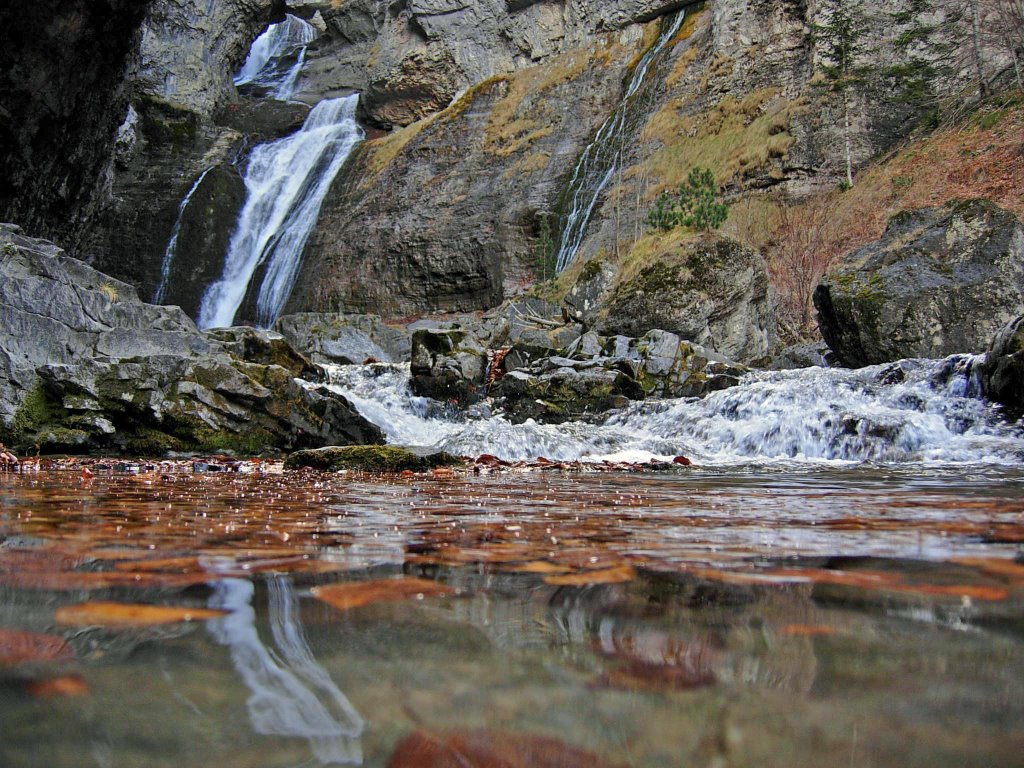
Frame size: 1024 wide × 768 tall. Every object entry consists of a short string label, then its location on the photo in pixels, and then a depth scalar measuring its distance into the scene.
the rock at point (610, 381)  11.06
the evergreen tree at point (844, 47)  23.47
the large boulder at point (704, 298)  13.84
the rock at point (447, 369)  12.35
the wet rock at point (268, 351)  12.37
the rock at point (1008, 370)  7.30
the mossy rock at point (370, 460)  5.07
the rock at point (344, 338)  17.28
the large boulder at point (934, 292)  10.55
